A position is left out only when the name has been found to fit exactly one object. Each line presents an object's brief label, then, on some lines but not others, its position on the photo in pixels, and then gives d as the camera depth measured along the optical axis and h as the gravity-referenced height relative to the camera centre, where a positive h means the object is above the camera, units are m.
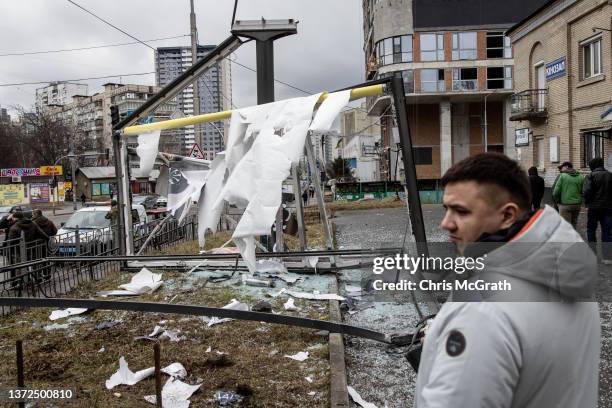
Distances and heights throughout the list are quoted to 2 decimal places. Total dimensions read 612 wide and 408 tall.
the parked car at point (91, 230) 11.64 -1.30
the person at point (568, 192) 10.90 -0.62
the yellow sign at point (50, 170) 52.97 +1.14
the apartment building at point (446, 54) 46.09 +9.91
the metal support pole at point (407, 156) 7.45 +0.16
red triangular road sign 16.02 +0.73
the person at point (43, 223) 11.26 -0.88
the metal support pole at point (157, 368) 3.46 -1.25
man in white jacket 1.38 -0.42
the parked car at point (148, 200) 34.17 -1.47
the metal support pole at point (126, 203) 10.61 -0.50
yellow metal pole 7.88 +0.98
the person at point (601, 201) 9.81 -0.75
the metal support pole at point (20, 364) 3.54 -1.22
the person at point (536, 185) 13.34 -0.55
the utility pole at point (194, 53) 18.16 +4.32
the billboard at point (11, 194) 45.81 -0.94
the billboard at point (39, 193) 50.88 -1.03
